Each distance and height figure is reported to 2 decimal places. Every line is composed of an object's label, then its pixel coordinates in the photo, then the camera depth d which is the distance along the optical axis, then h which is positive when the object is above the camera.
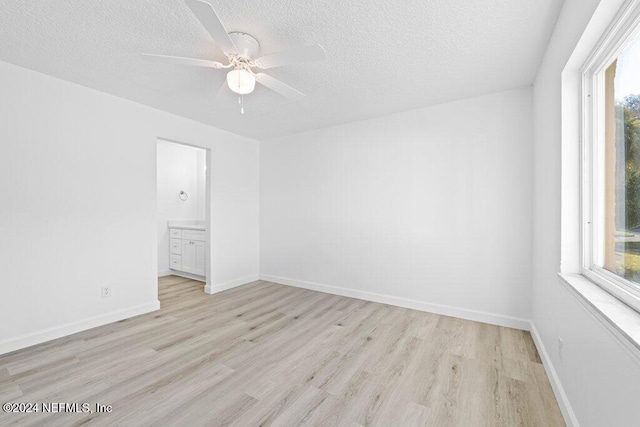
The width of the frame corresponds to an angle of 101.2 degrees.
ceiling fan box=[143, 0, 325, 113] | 1.36 +0.99
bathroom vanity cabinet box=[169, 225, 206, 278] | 4.31 -0.61
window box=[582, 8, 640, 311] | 1.13 +0.26
